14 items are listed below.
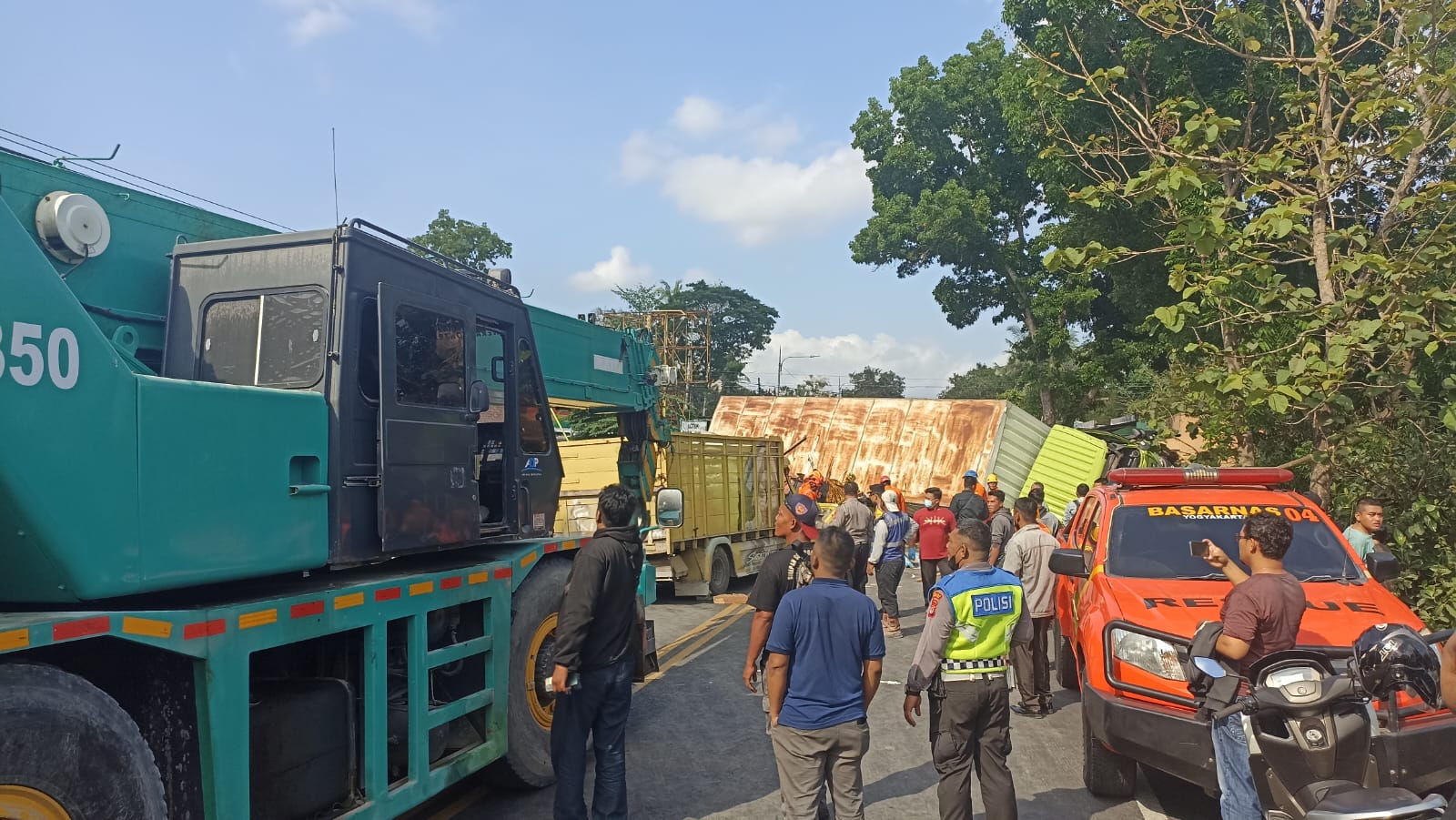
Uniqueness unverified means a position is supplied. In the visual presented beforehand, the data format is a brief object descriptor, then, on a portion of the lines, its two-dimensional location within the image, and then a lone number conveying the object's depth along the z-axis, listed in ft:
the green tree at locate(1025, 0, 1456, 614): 24.54
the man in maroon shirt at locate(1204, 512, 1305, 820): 12.73
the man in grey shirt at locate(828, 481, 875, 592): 35.01
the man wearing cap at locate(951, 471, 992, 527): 39.17
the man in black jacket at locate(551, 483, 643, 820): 16.05
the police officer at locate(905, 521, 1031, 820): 15.51
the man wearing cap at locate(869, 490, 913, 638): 37.52
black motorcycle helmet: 10.65
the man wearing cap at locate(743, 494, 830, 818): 16.35
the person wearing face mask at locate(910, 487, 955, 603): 37.78
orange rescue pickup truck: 16.12
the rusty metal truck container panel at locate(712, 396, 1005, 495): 74.13
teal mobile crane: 10.32
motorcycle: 10.86
